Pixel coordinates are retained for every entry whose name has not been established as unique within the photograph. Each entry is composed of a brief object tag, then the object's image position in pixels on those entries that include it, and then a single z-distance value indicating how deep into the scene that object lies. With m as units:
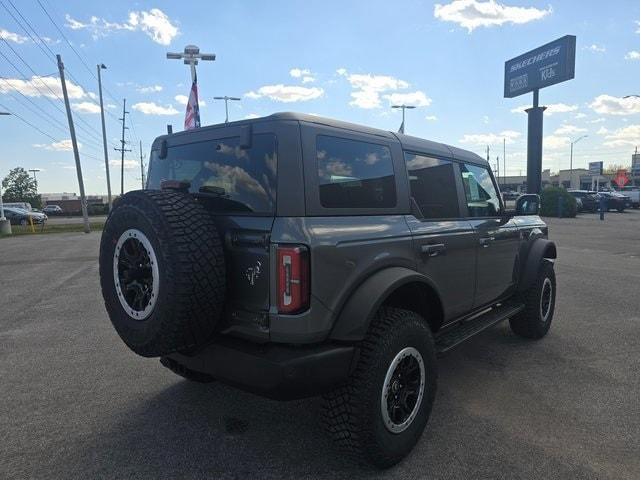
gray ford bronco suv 2.38
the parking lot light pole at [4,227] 23.73
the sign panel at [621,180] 33.77
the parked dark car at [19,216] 35.63
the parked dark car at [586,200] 31.72
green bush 27.19
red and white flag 14.71
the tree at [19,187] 98.69
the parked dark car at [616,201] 32.91
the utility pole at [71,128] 23.92
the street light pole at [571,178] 91.72
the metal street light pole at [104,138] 31.64
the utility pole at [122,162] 60.92
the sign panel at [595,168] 60.31
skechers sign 25.30
